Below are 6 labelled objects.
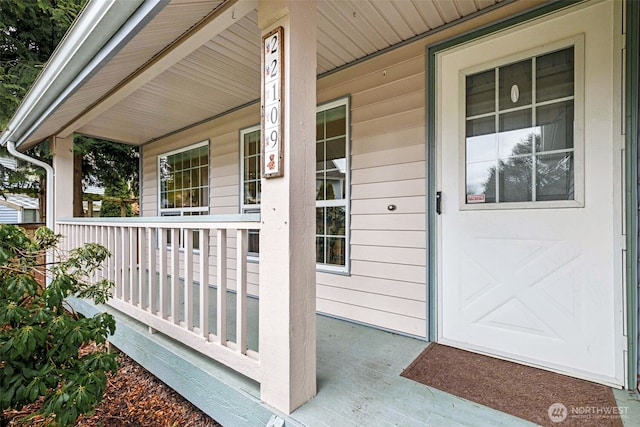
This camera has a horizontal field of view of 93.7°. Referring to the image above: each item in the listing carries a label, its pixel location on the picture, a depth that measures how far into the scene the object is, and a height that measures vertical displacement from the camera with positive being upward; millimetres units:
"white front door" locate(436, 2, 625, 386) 1738 +98
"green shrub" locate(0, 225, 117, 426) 1414 -655
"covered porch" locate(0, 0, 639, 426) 1459 +53
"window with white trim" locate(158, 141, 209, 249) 4559 +487
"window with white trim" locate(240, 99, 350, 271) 2926 +254
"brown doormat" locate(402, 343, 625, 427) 1472 -1008
